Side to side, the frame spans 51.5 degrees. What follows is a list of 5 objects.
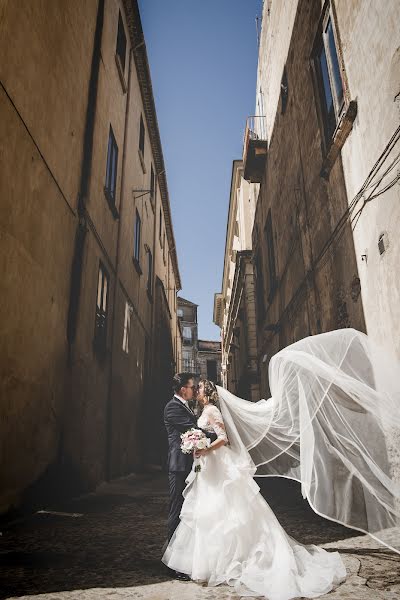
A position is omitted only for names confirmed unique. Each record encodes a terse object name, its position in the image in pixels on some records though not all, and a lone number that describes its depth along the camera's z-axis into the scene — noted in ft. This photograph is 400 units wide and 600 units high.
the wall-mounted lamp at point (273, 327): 39.61
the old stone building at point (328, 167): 17.24
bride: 11.41
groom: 13.52
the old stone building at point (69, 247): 18.13
